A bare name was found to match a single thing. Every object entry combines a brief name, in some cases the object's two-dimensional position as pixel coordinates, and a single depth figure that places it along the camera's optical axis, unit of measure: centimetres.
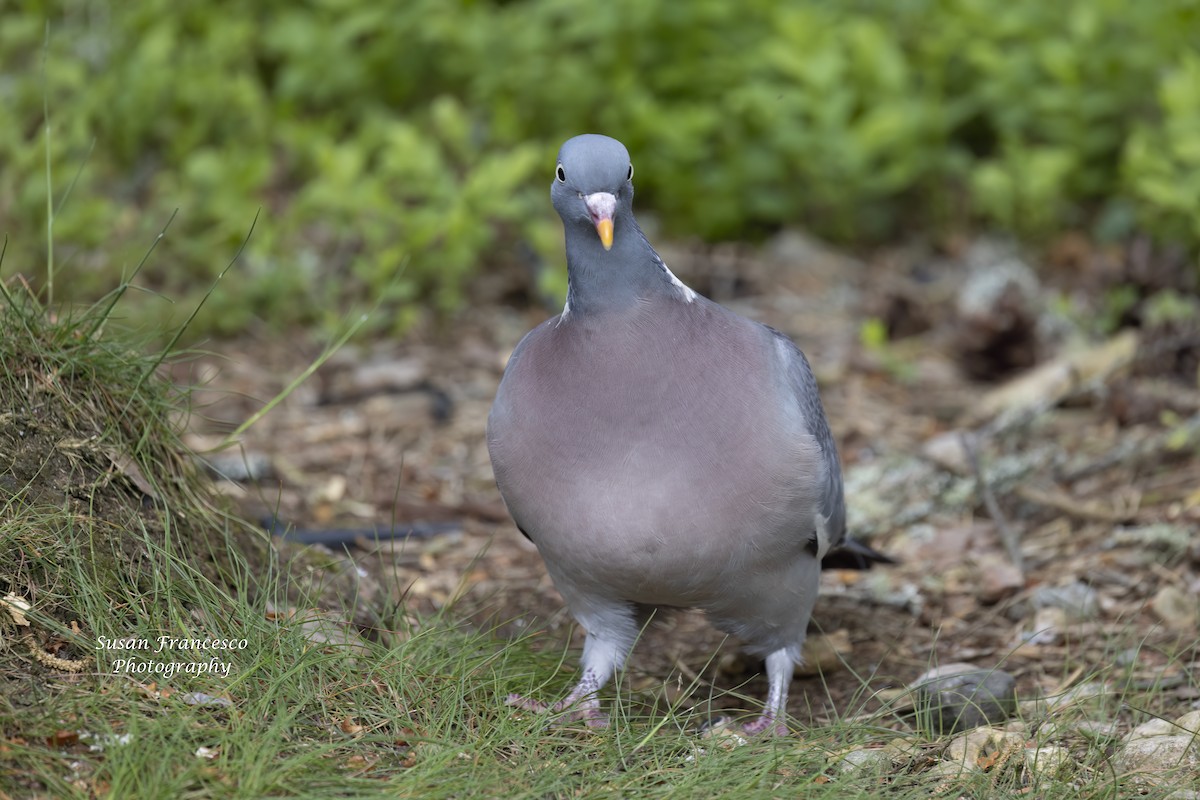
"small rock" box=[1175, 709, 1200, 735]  660
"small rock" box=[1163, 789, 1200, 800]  599
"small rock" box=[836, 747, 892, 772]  614
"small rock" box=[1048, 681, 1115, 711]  691
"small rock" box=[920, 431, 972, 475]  1052
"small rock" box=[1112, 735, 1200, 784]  619
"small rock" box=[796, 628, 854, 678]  834
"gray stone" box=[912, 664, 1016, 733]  697
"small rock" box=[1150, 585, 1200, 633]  826
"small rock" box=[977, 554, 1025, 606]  901
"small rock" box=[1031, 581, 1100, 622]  857
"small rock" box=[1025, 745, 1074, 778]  619
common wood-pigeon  669
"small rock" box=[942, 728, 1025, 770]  639
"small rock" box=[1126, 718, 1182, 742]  662
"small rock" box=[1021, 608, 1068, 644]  840
